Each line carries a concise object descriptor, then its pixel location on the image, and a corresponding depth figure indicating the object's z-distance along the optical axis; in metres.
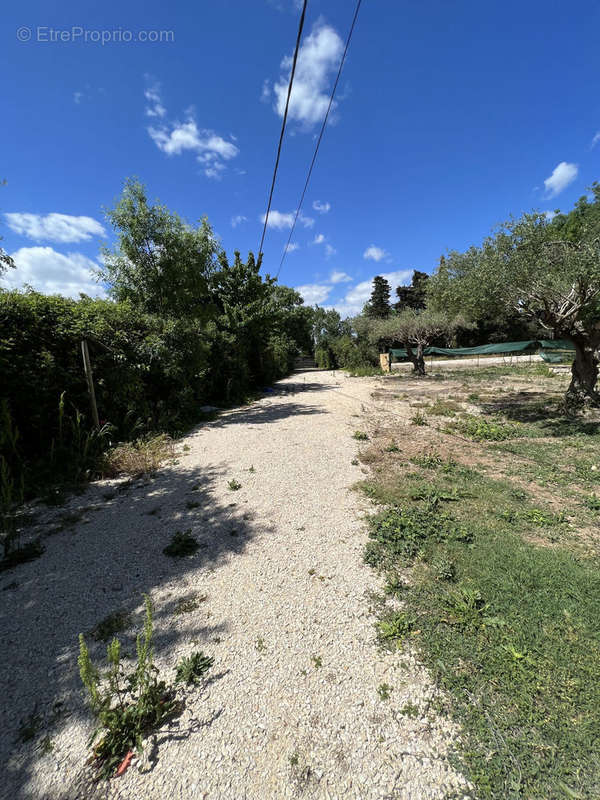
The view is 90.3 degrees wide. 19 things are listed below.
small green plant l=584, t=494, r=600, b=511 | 3.50
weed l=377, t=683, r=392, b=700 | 1.70
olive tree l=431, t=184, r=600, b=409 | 6.51
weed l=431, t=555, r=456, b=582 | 2.50
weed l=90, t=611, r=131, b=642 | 2.12
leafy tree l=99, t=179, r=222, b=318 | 8.77
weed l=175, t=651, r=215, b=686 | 1.80
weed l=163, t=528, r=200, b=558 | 3.02
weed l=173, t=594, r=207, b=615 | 2.33
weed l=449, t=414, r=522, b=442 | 6.29
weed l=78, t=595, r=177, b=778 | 1.47
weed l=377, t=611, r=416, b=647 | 2.03
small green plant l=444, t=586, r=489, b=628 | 2.10
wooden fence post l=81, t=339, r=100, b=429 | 5.30
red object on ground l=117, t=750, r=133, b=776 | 1.41
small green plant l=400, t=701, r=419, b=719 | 1.60
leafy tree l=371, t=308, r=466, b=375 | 17.53
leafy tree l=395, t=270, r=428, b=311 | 42.22
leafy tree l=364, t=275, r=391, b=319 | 43.94
